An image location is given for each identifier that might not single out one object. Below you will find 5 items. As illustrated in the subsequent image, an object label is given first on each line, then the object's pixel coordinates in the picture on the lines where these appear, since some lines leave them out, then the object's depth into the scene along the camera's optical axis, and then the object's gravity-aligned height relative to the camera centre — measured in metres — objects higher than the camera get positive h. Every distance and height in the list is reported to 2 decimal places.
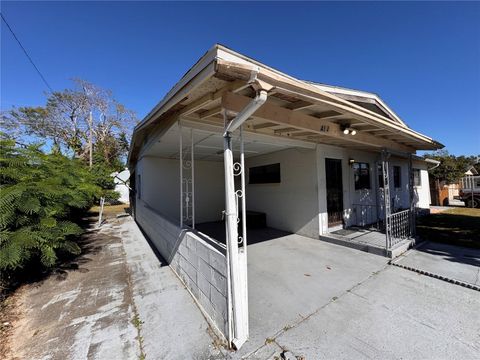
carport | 2.23 +0.45
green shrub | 3.21 -0.24
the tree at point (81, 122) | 20.83 +7.40
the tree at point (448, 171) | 19.32 +0.97
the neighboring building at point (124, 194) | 20.52 -0.39
